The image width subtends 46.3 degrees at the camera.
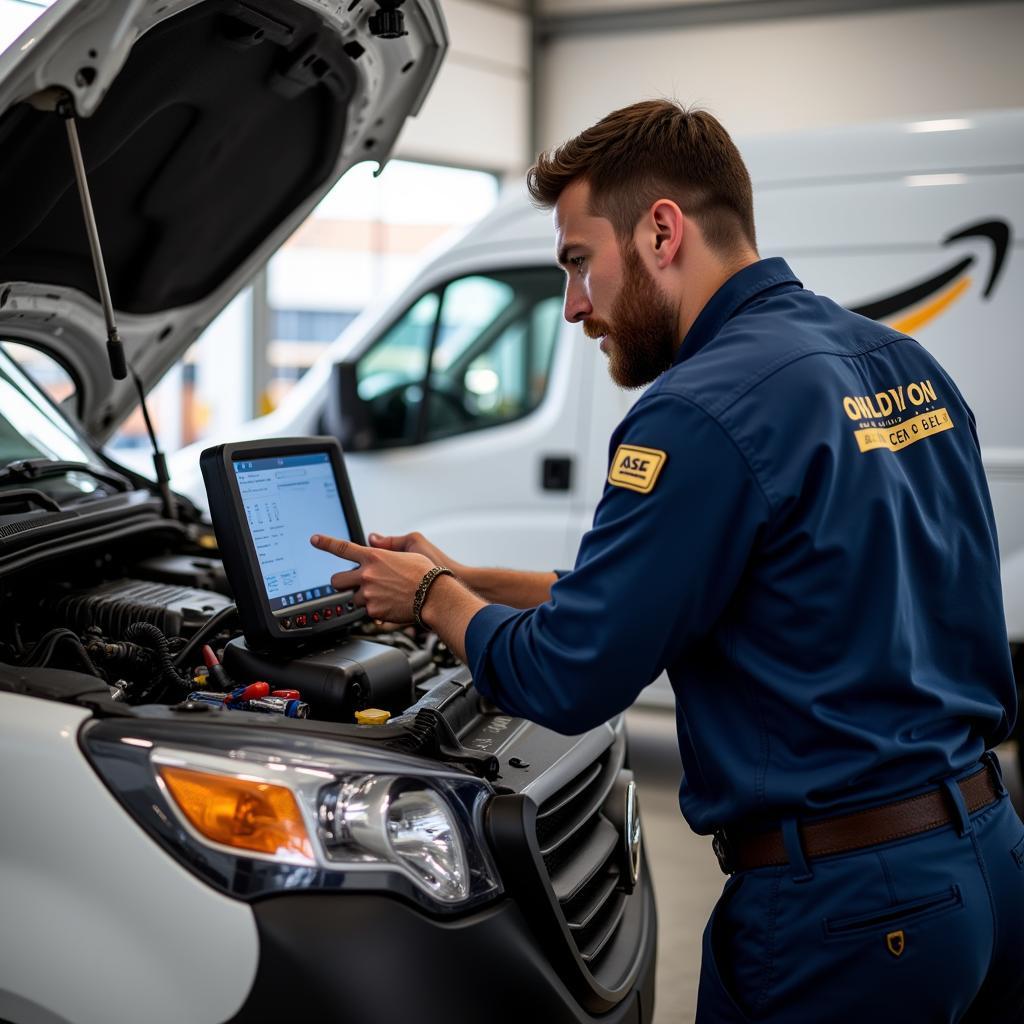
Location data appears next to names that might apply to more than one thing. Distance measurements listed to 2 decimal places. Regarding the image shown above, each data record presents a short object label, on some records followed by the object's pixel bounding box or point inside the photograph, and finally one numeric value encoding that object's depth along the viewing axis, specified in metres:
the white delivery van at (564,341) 3.93
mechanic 1.46
